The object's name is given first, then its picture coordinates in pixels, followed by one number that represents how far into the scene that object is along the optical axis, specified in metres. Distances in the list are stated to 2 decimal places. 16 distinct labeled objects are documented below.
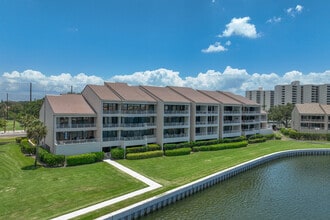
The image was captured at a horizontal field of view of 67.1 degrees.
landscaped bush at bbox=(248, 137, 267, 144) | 63.91
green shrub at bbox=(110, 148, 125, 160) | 41.44
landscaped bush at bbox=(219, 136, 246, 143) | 58.56
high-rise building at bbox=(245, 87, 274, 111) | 177.50
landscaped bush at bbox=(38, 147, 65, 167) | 35.34
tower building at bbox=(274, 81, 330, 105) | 148.45
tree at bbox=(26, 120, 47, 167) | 34.72
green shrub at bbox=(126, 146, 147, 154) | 43.39
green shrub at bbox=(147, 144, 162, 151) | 46.28
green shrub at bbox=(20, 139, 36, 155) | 40.70
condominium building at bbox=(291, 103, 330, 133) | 78.38
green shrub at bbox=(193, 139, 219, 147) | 53.11
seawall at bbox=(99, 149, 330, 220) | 23.01
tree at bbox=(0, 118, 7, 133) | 50.14
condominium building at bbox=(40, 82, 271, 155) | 41.47
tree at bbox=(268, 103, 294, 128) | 99.06
